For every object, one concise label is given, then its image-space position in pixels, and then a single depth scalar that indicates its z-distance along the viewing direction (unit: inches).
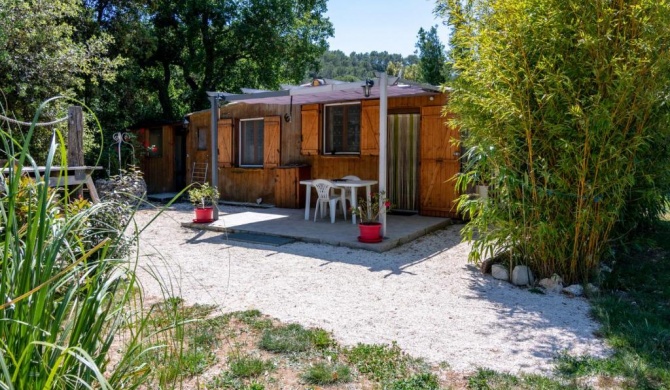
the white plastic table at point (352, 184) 282.3
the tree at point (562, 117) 153.3
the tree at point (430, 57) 901.2
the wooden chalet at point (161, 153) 494.3
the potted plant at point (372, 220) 238.8
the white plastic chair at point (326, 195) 293.6
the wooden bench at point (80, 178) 177.0
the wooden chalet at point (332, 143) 314.0
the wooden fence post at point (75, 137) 190.7
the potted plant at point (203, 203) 289.1
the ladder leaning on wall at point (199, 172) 452.4
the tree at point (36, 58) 295.7
